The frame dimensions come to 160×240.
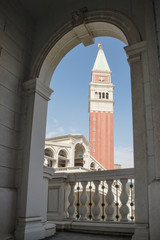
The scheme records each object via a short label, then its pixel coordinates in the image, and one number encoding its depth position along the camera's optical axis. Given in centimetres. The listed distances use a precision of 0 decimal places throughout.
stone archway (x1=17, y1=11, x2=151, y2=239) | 249
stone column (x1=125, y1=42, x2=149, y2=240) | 229
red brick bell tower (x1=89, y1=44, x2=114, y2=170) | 4106
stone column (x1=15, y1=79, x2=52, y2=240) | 297
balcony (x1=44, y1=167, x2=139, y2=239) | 325
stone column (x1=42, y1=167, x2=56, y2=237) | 317
